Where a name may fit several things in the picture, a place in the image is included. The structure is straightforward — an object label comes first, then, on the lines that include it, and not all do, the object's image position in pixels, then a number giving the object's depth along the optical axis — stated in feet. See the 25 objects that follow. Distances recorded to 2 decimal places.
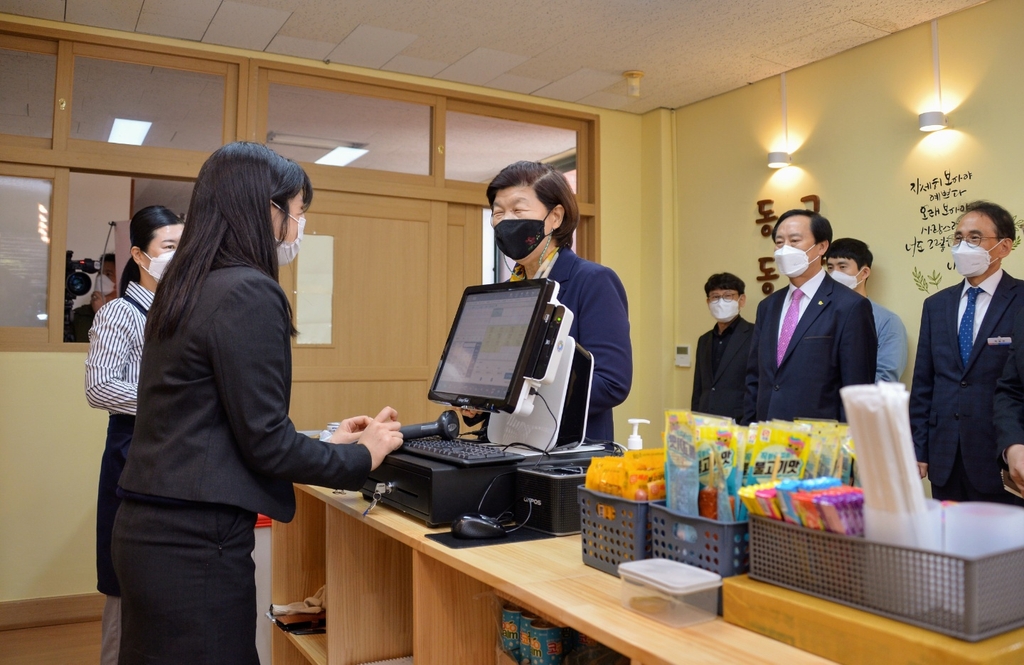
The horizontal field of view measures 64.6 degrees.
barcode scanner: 5.81
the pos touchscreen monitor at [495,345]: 5.10
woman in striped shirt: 7.47
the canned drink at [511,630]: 4.76
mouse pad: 4.37
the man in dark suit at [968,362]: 9.48
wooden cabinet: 3.03
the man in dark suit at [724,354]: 14.87
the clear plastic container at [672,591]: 3.10
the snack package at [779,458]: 3.49
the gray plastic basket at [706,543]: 3.28
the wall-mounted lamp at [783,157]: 14.94
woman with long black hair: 4.18
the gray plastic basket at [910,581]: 2.55
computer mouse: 4.45
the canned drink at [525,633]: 4.66
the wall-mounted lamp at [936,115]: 12.34
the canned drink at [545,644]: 4.59
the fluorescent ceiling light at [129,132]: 13.33
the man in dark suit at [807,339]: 9.56
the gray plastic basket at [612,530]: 3.67
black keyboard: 4.82
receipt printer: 4.66
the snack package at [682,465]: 3.45
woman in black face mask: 6.17
